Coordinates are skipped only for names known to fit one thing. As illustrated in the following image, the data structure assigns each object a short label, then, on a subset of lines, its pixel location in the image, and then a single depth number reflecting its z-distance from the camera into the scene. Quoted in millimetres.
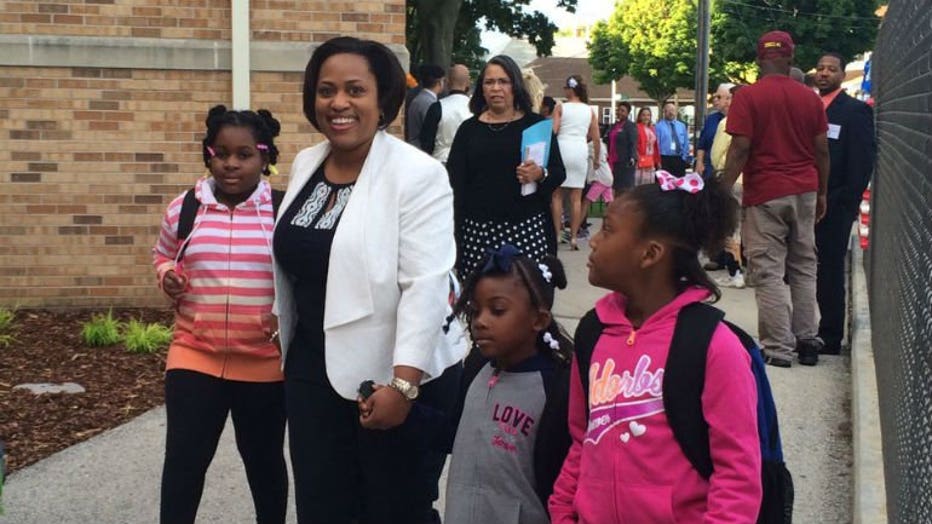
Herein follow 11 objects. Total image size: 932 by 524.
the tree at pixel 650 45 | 75312
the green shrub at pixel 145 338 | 7895
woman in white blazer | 3387
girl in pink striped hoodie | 4078
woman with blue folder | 6055
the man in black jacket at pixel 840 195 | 7949
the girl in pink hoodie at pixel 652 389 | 2658
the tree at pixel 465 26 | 25688
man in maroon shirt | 7223
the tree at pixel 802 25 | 54062
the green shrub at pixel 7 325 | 8078
